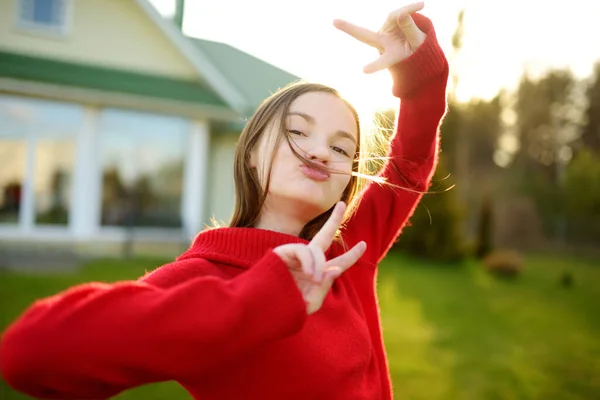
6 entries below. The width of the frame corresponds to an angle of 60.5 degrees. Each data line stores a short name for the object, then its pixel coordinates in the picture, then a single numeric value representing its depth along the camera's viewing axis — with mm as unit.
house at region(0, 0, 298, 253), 8758
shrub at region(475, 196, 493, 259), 12867
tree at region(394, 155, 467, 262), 12000
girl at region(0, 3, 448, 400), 780
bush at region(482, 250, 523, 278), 10328
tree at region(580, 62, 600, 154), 24500
